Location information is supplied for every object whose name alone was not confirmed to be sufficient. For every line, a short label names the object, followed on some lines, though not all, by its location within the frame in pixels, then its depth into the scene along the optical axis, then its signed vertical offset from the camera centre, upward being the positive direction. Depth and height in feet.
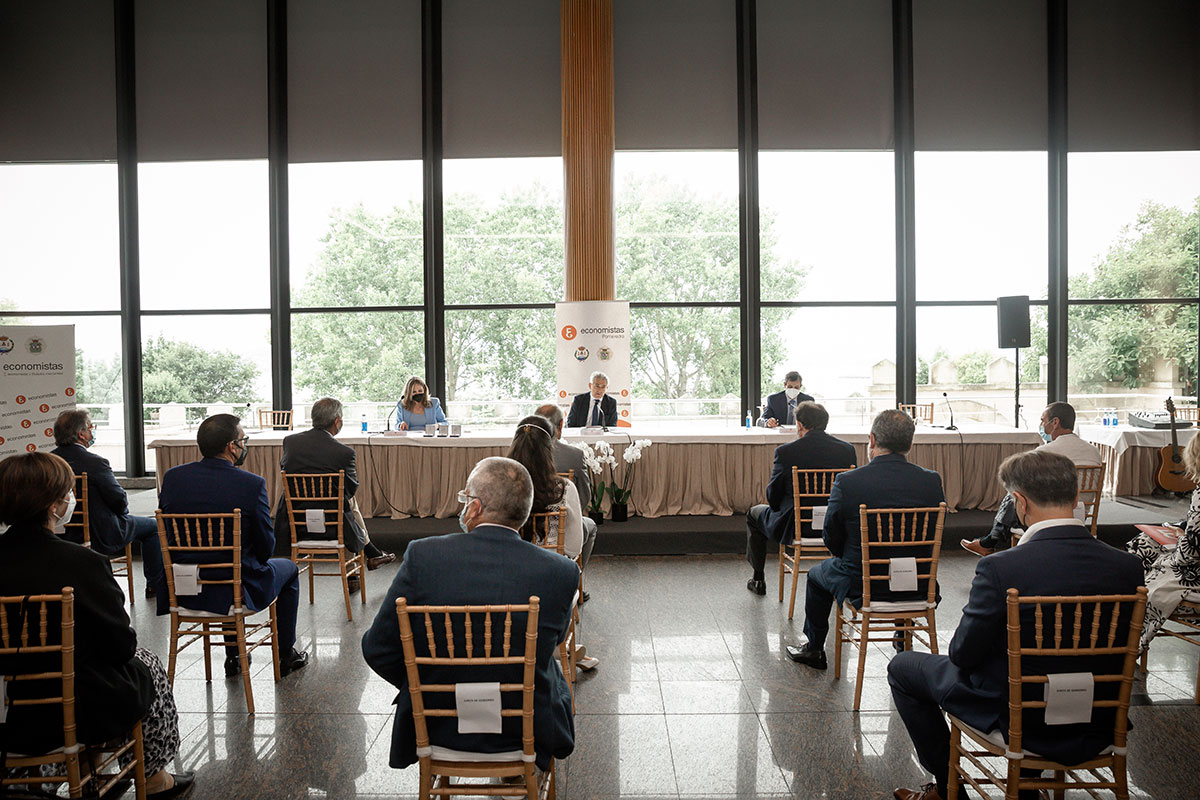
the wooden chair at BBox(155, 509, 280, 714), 11.05 -2.68
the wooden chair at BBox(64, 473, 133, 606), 14.47 -2.73
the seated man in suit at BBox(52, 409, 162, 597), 14.98 -2.11
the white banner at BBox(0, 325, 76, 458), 20.22 -0.12
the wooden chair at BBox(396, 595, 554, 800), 6.58 -2.53
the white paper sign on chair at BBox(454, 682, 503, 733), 6.75 -2.90
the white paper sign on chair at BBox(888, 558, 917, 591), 11.27 -2.97
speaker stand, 28.43 -1.10
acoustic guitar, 25.05 -3.40
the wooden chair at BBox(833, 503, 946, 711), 11.14 -2.82
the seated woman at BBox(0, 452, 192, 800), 7.34 -2.09
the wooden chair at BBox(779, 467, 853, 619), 14.78 -2.45
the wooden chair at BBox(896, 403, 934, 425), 28.17 -1.56
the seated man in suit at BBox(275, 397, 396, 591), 16.16 -1.68
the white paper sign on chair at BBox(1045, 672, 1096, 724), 6.84 -2.92
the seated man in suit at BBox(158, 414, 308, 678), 11.56 -1.84
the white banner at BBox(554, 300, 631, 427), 29.37 +1.02
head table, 22.58 -2.68
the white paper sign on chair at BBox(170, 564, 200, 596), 11.12 -2.88
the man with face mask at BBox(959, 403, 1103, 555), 15.40 -1.69
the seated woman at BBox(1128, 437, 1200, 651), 10.89 -2.99
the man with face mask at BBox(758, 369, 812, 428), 24.52 -1.02
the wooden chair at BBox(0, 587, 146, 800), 7.08 -2.74
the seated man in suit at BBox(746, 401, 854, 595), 15.15 -1.74
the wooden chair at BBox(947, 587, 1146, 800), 6.73 -2.53
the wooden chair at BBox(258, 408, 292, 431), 28.60 -1.65
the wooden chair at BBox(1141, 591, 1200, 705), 11.04 -3.81
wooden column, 29.89 +8.70
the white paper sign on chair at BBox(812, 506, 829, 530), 14.74 -2.80
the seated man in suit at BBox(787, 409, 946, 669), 11.72 -1.87
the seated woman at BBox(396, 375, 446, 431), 24.52 -1.07
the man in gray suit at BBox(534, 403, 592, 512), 15.39 -1.77
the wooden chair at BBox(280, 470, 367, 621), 15.33 -2.82
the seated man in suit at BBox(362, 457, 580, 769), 6.85 -1.89
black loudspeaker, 27.37 +1.64
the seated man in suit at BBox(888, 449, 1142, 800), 6.91 -1.93
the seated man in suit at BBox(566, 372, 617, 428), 24.54 -1.16
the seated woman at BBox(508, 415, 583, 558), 11.81 -1.46
